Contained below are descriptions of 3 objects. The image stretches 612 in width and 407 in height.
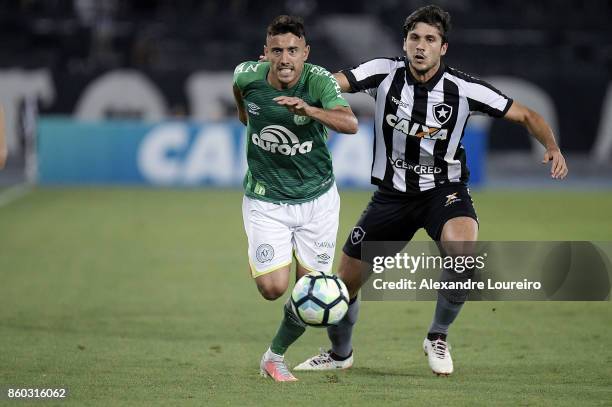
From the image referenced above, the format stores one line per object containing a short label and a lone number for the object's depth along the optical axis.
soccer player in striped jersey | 14.27
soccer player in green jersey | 13.55
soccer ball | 12.91
